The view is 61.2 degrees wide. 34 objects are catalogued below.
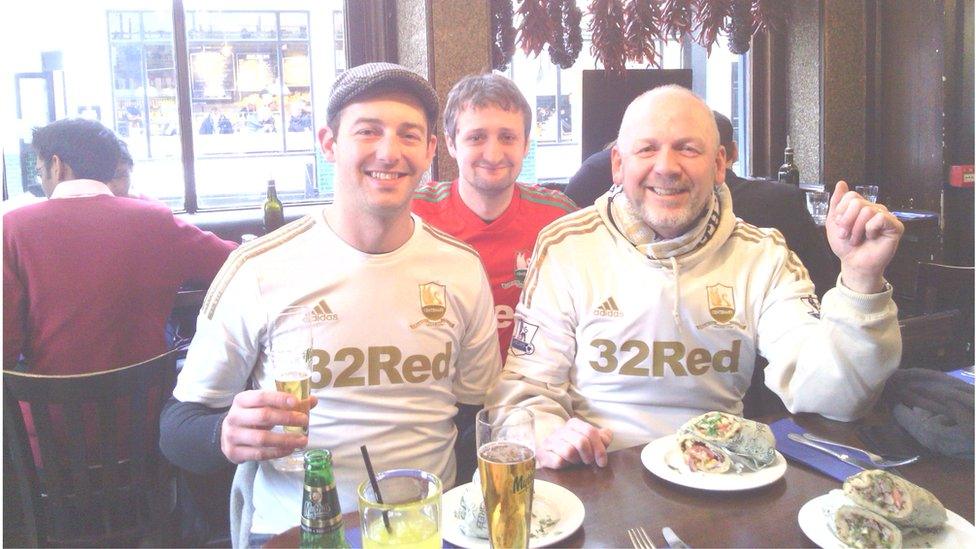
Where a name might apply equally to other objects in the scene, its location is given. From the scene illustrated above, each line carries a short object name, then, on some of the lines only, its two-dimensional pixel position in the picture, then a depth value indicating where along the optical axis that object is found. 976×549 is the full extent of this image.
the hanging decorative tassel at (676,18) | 4.41
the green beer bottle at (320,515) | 1.13
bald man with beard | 1.86
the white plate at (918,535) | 1.13
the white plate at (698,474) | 1.31
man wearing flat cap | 1.71
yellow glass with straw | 1.03
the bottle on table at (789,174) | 4.93
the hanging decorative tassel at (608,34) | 4.25
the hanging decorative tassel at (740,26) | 4.65
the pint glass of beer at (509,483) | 1.07
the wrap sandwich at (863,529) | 1.11
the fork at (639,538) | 1.13
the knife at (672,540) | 1.11
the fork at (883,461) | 1.39
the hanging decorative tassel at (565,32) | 4.26
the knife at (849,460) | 1.38
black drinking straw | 1.07
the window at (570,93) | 4.78
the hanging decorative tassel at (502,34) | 4.18
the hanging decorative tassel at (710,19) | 4.56
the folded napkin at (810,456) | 1.36
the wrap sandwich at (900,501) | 1.14
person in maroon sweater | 2.44
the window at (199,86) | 3.88
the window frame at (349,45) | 4.12
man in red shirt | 2.54
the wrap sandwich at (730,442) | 1.38
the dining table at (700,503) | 1.17
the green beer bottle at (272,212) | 3.74
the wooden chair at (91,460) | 1.87
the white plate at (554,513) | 1.15
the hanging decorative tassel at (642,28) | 4.29
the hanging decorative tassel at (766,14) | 4.80
